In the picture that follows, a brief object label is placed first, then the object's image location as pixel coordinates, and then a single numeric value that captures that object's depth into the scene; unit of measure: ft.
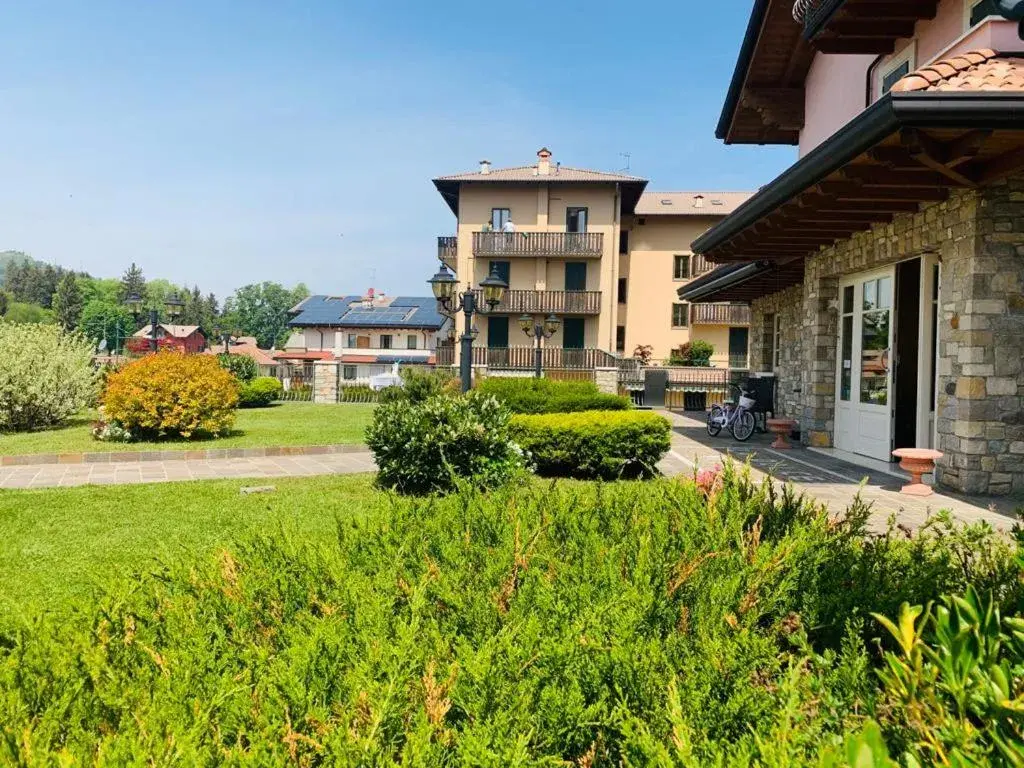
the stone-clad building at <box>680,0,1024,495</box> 20.51
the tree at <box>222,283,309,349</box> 417.28
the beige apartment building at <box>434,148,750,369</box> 108.78
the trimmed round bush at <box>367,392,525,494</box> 24.99
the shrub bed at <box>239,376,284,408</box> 69.82
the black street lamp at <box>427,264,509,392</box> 36.84
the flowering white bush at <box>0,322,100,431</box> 46.62
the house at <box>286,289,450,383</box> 184.44
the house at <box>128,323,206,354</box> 274.73
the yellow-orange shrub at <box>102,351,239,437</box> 41.38
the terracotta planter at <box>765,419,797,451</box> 39.29
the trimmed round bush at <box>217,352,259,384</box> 75.51
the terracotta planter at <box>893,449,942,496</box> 24.99
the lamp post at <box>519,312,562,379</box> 83.56
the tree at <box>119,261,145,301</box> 386.32
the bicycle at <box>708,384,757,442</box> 43.80
